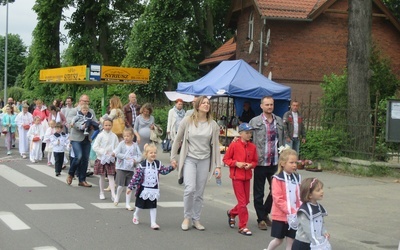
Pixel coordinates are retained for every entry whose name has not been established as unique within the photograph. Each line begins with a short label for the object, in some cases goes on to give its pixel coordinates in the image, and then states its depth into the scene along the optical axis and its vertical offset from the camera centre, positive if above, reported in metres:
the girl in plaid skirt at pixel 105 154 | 11.35 -1.01
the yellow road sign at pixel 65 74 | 19.09 +0.74
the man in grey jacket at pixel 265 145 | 8.76 -0.57
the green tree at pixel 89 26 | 40.69 +4.77
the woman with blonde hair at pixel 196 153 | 8.70 -0.71
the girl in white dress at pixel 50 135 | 16.00 -1.03
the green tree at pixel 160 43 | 31.98 +2.95
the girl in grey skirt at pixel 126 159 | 10.51 -1.00
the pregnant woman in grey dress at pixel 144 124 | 12.43 -0.49
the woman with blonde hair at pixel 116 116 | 12.26 -0.34
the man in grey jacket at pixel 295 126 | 15.49 -0.51
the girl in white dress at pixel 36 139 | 18.09 -1.25
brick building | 30.73 +3.37
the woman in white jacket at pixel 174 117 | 15.38 -0.40
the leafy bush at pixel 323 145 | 16.38 -1.00
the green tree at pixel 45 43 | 41.94 +3.65
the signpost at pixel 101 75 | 18.77 +0.71
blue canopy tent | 16.80 +0.47
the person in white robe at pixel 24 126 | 19.70 -0.98
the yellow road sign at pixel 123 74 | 19.12 +0.78
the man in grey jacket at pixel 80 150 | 12.61 -1.06
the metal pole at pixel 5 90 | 44.25 +0.32
